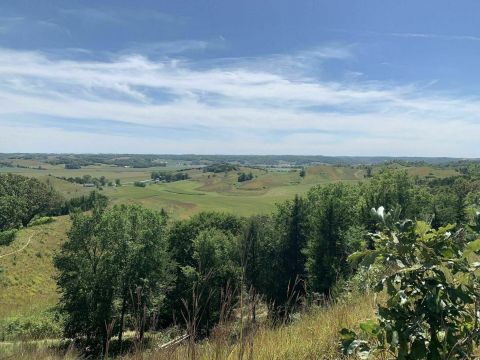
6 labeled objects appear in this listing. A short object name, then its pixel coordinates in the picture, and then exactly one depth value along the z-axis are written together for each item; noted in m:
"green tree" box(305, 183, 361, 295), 28.83
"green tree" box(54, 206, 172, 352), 26.88
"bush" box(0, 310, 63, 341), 27.57
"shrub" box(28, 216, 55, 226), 74.69
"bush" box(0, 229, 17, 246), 59.22
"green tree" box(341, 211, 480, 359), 2.39
